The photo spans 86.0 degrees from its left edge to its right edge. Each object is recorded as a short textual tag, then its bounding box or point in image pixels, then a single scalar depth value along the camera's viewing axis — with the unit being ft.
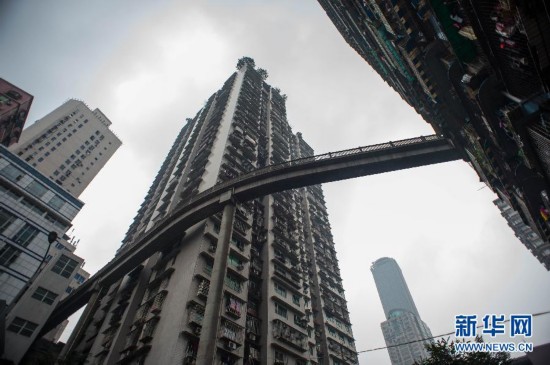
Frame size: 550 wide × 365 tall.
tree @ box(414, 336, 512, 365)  60.29
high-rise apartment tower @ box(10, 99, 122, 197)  259.60
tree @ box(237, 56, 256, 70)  262.26
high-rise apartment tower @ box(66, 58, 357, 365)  77.77
